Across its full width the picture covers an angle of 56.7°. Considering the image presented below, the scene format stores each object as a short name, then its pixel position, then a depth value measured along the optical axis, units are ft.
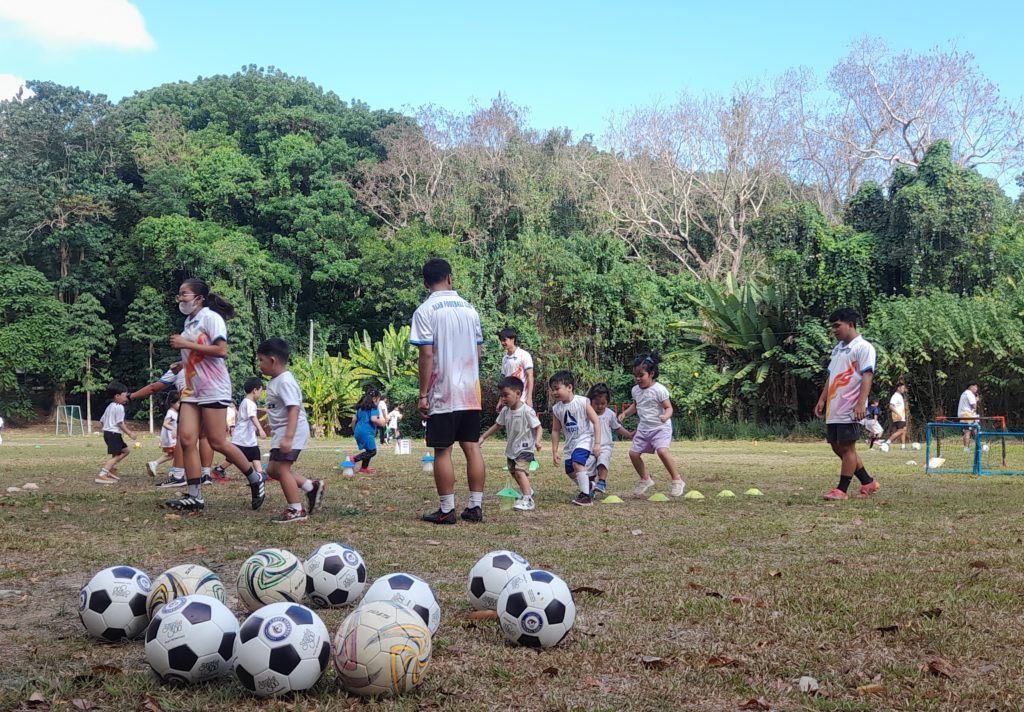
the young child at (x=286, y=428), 27.02
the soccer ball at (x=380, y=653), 11.13
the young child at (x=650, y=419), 34.73
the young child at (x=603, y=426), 35.27
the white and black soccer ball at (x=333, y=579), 15.81
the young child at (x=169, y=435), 44.73
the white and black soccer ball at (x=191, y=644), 11.62
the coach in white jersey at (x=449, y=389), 26.20
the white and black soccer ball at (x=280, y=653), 11.14
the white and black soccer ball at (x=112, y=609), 13.80
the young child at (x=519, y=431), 29.79
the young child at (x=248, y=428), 40.24
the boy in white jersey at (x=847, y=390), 32.65
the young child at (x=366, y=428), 47.73
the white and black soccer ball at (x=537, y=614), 13.26
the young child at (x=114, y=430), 41.96
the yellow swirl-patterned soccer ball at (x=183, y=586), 13.96
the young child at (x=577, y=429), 32.07
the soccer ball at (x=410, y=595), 13.01
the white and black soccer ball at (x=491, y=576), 15.02
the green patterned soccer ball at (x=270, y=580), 15.15
